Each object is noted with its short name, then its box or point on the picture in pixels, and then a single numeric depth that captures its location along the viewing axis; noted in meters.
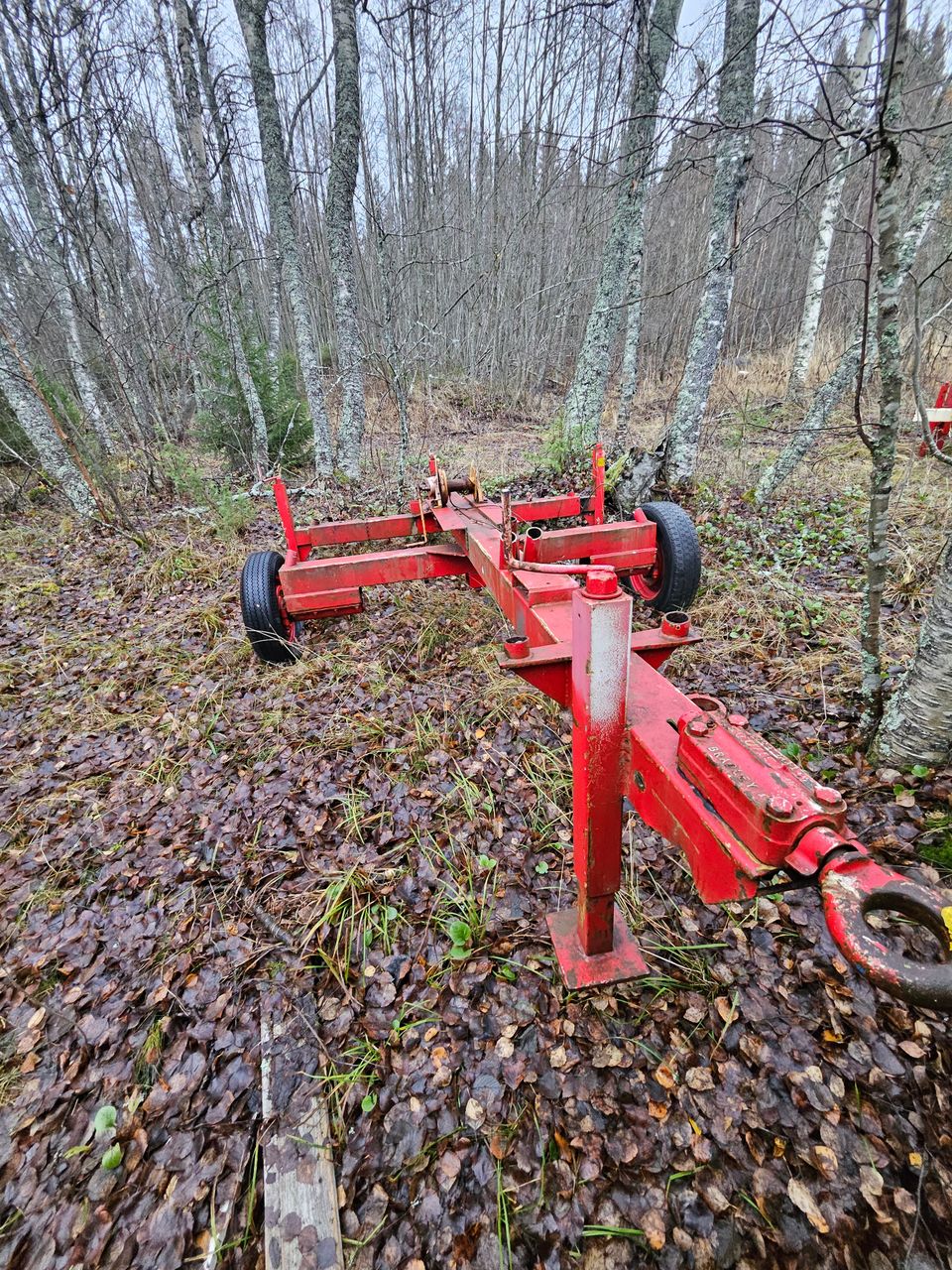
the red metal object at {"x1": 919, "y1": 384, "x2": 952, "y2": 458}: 6.40
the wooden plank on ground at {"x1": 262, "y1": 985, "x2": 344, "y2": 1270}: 1.58
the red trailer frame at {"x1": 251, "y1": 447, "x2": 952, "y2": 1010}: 0.83
